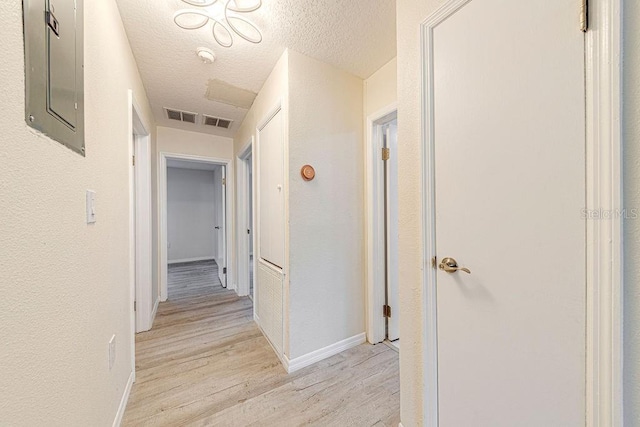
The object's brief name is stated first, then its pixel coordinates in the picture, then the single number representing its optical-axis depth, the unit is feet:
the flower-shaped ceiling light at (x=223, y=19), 4.27
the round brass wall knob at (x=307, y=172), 5.75
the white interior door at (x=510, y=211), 2.26
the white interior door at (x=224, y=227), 11.34
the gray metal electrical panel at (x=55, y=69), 2.01
